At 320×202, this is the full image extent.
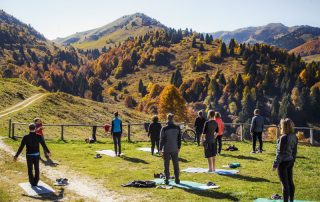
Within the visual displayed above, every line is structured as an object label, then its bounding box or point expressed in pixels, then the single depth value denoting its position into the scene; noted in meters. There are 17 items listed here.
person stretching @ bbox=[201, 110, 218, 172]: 19.05
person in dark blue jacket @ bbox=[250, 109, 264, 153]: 25.36
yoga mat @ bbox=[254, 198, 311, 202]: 13.87
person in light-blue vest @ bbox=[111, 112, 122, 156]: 25.80
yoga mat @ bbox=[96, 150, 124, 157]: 26.59
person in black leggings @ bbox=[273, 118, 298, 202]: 12.52
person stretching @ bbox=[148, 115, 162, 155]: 24.78
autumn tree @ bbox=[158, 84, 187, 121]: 132.50
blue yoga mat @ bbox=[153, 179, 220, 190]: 16.09
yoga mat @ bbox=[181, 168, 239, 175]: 19.33
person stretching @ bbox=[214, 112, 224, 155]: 23.41
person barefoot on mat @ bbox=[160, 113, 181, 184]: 16.73
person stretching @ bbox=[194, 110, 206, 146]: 27.37
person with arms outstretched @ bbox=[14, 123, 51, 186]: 16.56
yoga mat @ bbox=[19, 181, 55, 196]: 15.60
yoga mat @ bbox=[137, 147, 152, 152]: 28.37
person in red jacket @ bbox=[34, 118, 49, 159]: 24.05
